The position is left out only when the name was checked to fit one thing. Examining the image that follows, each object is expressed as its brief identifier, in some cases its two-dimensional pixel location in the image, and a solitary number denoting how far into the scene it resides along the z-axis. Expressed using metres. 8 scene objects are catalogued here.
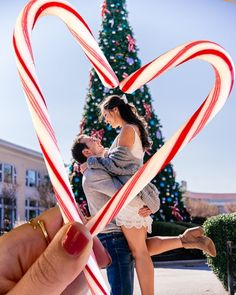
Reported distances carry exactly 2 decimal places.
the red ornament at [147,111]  9.69
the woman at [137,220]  2.07
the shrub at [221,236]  4.53
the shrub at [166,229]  8.64
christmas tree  9.38
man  2.02
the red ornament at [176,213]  9.52
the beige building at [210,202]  26.95
